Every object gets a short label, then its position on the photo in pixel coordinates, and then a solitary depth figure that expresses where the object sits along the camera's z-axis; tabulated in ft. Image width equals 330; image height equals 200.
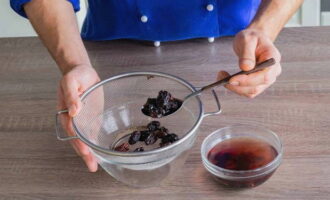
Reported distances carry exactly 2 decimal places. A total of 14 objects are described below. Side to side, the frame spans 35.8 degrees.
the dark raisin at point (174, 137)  3.01
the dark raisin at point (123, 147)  3.13
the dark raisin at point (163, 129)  3.20
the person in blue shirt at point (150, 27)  3.26
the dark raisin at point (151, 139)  3.12
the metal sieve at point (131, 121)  2.87
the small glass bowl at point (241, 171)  2.93
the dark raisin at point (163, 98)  3.26
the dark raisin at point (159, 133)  3.16
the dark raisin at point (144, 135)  3.19
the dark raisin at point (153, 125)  3.26
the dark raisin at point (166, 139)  3.04
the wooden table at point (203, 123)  3.10
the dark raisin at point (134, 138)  3.20
